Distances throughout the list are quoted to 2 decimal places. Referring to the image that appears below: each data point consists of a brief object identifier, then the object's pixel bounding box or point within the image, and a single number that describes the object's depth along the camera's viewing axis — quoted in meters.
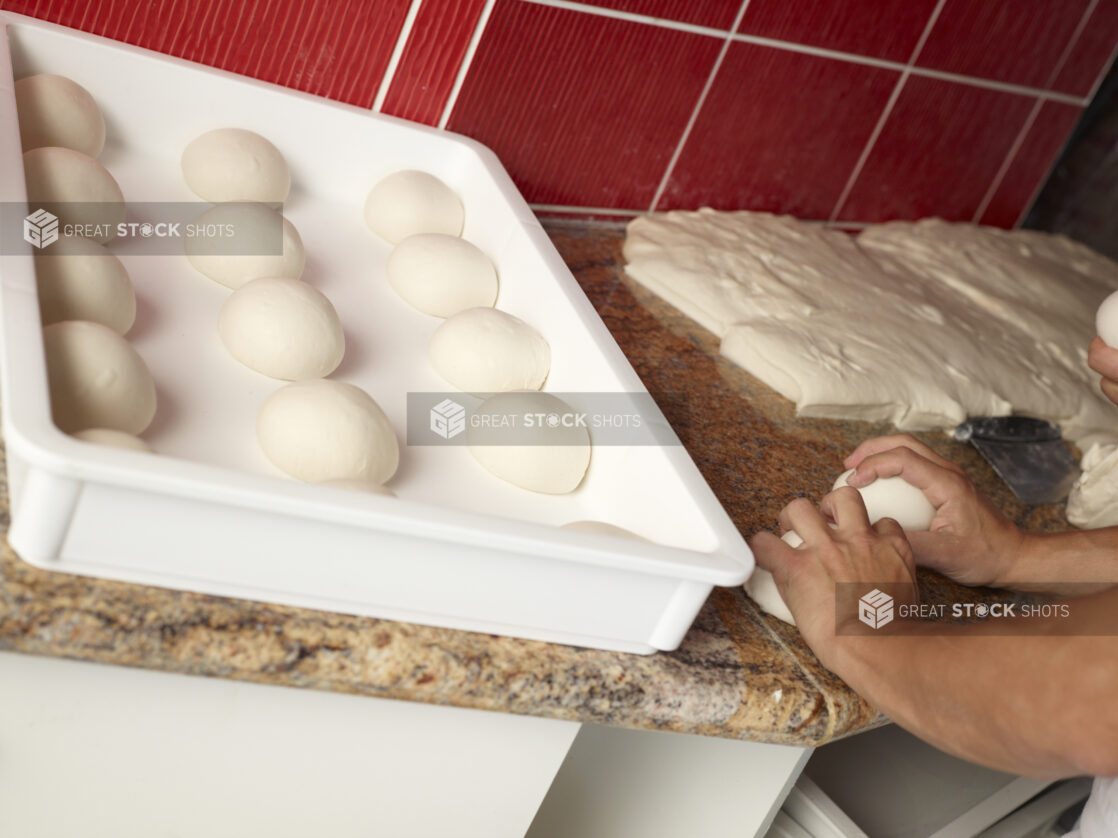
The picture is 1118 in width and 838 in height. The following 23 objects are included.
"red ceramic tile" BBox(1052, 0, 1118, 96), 2.25
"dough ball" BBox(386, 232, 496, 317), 1.17
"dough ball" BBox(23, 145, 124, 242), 0.96
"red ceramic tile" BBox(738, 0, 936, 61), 1.66
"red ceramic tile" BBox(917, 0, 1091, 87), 1.95
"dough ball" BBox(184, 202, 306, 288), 1.06
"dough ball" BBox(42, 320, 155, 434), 0.77
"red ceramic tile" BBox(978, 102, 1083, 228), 2.35
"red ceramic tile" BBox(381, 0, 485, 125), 1.36
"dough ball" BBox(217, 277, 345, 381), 0.96
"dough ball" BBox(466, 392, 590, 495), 0.97
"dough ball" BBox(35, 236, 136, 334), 0.87
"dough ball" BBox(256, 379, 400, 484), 0.86
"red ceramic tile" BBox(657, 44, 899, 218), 1.73
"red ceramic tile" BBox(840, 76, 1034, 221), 2.04
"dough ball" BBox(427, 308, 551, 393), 1.06
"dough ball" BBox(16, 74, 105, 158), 1.04
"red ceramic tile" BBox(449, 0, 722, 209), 1.45
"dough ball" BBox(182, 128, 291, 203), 1.14
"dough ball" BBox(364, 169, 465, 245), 1.25
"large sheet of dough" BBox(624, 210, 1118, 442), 1.44
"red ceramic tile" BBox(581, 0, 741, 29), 1.50
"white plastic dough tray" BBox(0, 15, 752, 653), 0.66
